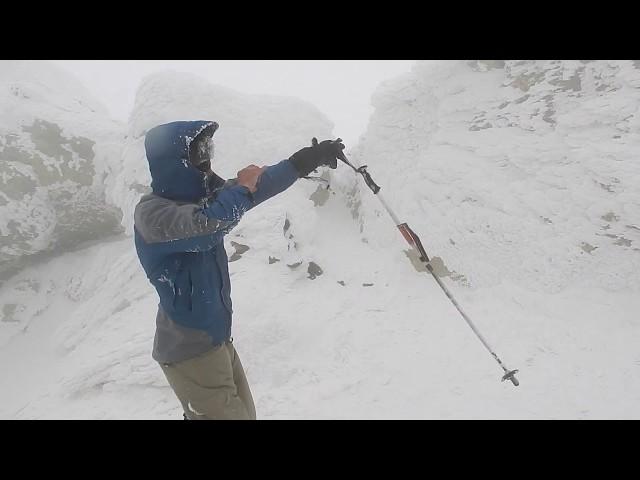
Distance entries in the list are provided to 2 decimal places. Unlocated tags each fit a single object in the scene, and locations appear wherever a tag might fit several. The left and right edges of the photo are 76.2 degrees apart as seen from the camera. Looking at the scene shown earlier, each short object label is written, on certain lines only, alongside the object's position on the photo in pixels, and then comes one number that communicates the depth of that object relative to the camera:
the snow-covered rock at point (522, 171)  7.50
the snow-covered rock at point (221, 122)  12.05
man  2.99
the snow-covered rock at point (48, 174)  13.69
